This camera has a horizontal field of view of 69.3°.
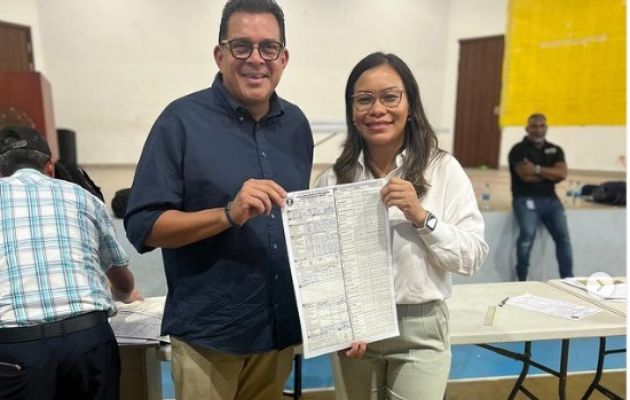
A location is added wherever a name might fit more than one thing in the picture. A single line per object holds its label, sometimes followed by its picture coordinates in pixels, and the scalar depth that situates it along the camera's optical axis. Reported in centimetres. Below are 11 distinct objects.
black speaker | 715
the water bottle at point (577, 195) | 526
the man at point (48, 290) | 139
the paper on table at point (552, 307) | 197
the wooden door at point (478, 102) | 814
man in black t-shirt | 454
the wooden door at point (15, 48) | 700
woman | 129
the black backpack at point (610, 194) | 506
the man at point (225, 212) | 115
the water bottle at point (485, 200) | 498
